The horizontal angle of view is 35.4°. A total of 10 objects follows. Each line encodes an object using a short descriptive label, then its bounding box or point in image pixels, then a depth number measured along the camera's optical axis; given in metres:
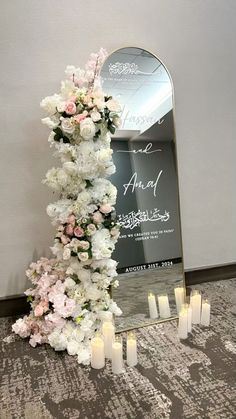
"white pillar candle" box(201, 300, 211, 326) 1.94
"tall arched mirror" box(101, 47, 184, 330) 2.00
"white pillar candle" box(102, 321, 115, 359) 1.68
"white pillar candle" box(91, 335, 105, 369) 1.59
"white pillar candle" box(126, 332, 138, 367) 1.61
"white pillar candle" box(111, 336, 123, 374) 1.55
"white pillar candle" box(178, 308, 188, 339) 1.84
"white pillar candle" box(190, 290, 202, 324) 1.97
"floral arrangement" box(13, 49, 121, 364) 1.60
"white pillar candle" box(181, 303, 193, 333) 1.89
